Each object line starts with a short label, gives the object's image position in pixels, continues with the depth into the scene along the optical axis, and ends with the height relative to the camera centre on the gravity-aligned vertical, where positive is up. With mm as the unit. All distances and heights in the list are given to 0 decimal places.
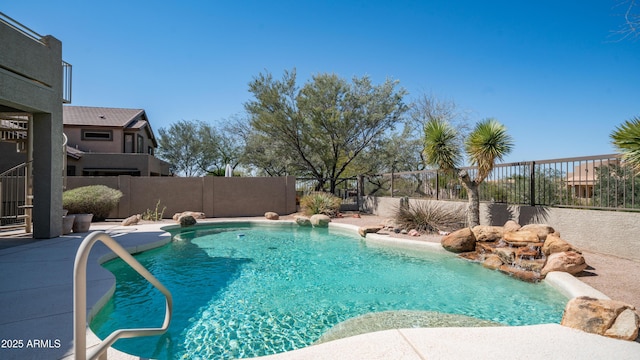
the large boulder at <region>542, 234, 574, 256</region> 5867 -1173
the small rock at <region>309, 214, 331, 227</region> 12422 -1507
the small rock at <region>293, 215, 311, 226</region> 12766 -1556
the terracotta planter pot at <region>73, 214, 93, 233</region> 8938 -1197
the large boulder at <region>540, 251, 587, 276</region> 5219 -1340
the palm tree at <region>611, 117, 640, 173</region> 5167 +765
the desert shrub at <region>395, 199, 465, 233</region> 9883 -1154
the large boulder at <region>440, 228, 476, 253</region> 7406 -1380
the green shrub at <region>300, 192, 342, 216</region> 14180 -976
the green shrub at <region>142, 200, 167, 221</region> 13416 -1419
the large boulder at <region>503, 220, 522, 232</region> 7564 -1048
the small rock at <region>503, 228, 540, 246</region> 6637 -1164
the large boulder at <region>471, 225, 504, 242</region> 7605 -1221
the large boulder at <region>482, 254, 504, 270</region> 6321 -1615
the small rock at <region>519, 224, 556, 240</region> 6777 -1015
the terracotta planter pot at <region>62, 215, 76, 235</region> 8273 -1124
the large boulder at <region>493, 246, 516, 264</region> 6429 -1471
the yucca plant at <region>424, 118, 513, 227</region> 8664 +995
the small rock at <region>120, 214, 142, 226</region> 11479 -1456
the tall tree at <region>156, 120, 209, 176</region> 31219 +3554
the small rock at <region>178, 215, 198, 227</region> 12062 -1491
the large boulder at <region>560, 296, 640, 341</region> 2893 -1290
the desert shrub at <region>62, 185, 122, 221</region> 11156 -688
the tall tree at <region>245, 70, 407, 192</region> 16250 +3713
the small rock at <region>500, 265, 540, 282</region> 5511 -1635
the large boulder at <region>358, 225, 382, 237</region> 9898 -1482
